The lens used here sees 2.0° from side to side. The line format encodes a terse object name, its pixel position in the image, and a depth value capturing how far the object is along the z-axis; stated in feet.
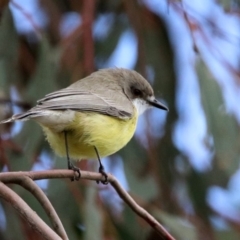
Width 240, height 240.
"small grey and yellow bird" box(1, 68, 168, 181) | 10.86
